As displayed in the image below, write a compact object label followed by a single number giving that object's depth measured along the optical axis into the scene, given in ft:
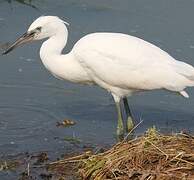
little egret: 54.08
